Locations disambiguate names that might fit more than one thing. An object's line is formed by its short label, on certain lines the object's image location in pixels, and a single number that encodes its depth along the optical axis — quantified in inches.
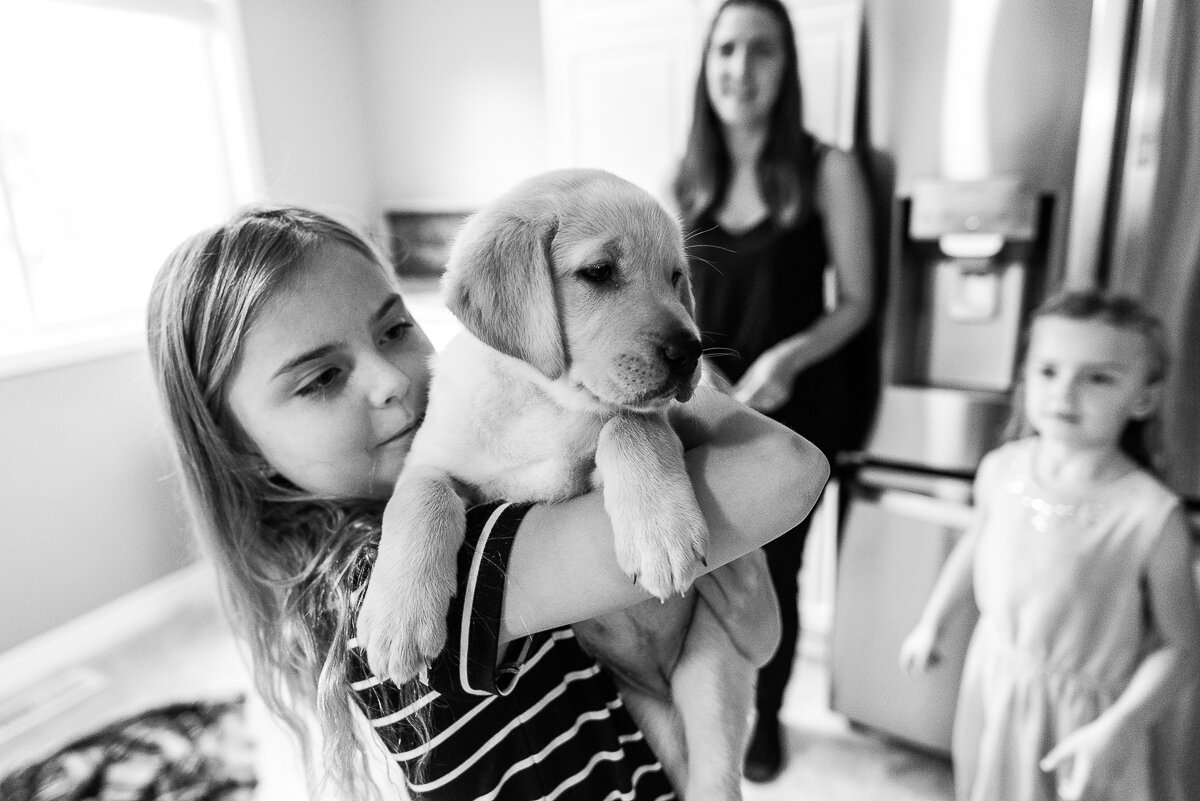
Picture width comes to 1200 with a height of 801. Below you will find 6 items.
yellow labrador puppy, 32.3
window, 112.3
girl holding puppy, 29.0
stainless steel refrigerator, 57.9
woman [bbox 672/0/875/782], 68.6
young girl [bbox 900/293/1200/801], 55.1
